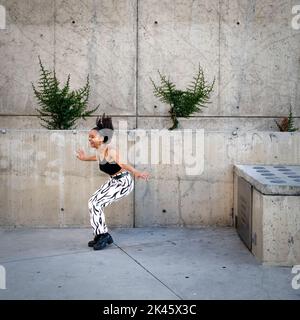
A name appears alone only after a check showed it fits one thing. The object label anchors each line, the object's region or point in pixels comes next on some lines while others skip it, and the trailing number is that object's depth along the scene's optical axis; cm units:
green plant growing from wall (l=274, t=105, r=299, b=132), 684
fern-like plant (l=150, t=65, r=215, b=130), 659
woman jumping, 490
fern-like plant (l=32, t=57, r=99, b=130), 627
